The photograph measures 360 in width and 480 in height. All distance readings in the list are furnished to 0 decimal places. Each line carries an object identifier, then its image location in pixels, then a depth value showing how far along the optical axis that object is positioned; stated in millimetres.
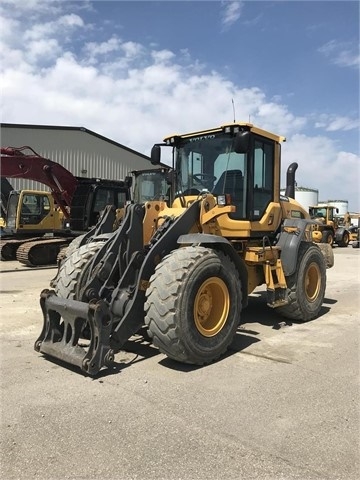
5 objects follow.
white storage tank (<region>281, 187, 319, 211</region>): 37906
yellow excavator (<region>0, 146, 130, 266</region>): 15031
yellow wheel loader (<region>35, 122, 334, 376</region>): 4746
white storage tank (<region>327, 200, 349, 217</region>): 51188
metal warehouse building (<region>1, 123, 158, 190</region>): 24156
